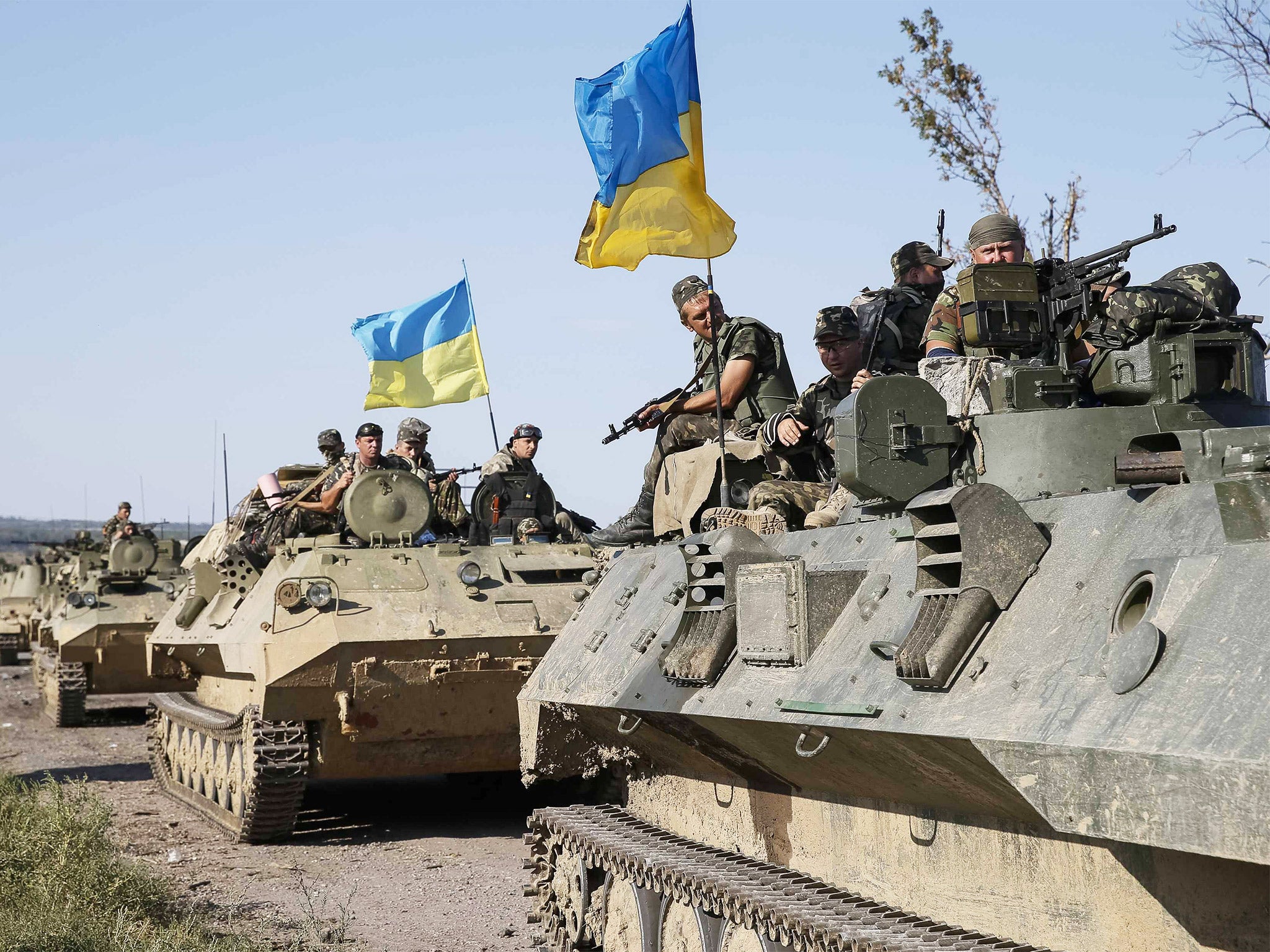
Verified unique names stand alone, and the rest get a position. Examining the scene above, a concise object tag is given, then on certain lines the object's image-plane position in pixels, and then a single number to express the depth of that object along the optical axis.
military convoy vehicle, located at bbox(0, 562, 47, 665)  28.39
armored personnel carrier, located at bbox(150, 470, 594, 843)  10.83
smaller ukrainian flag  16.03
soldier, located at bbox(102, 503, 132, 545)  24.78
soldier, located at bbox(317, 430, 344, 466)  16.17
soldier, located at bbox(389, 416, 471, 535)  14.05
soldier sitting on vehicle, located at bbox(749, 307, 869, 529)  7.28
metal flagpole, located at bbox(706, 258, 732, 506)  7.39
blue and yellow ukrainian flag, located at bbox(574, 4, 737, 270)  8.70
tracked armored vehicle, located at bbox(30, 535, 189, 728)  19.41
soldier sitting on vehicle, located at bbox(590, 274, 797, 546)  8.59
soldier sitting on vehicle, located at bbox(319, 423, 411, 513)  13.53
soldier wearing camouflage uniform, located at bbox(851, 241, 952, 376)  7.69
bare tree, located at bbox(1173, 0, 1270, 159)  14.54
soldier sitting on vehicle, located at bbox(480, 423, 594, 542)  13.61
